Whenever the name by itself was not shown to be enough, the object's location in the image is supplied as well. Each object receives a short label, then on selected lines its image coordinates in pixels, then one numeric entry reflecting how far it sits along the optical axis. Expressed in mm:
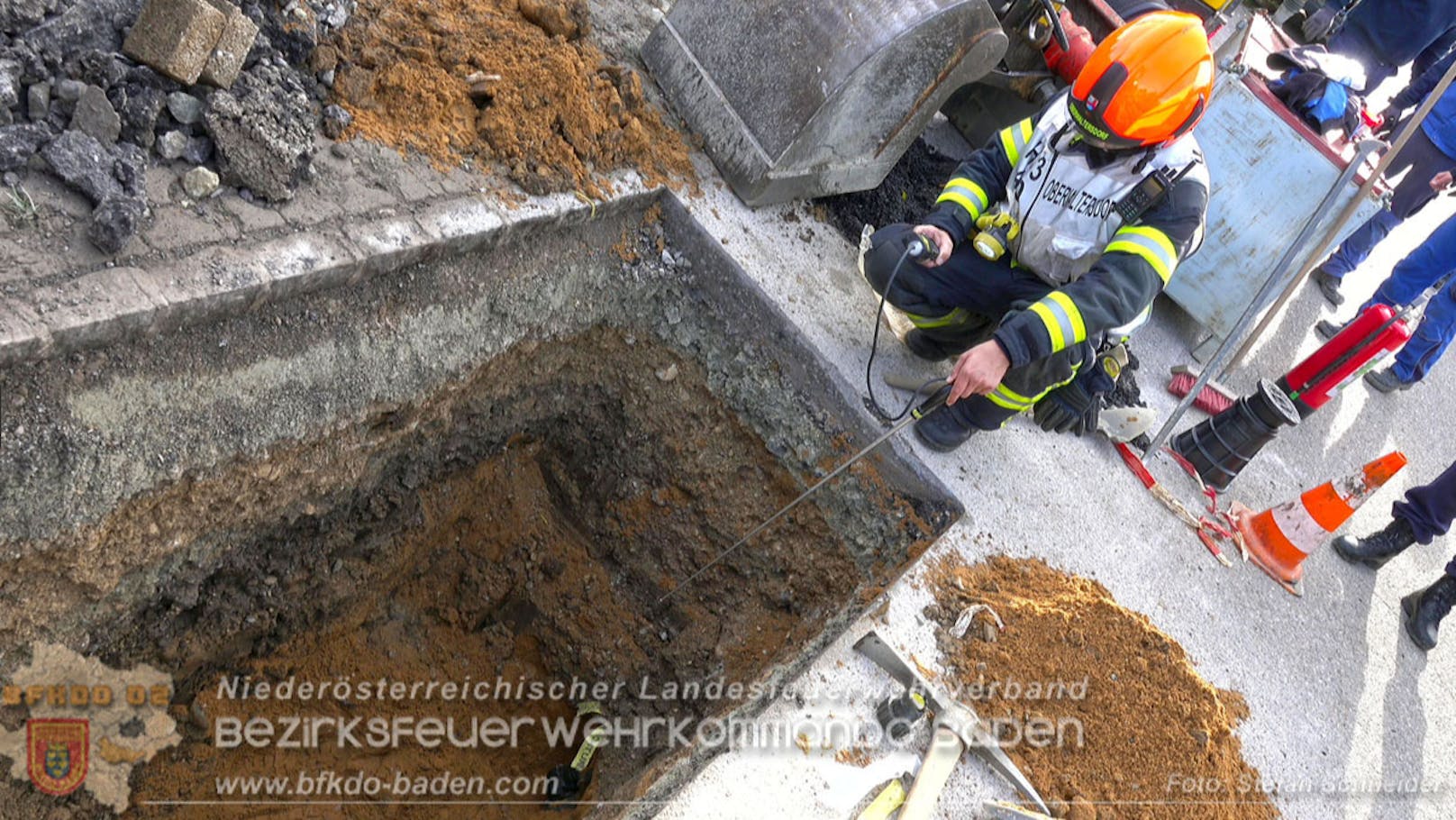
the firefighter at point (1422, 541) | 5078
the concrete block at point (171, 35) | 2740
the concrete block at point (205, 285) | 2445
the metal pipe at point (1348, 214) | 4156
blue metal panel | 5250
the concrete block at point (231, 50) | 2844
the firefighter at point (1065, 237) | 3441
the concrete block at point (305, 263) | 2662
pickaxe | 2980
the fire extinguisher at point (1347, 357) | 4898
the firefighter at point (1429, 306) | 6149
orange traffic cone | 4754
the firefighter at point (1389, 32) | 6801
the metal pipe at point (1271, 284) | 4848
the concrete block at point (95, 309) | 2273
